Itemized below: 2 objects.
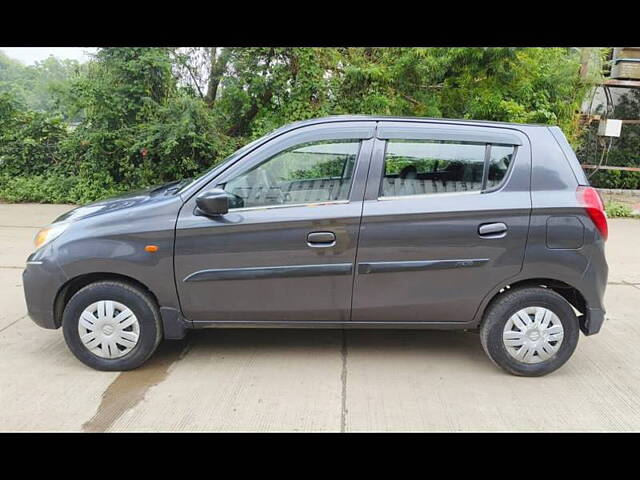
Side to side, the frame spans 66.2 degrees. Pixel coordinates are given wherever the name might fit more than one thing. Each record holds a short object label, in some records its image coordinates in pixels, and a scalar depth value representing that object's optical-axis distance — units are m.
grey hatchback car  3.35
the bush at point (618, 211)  9.85
